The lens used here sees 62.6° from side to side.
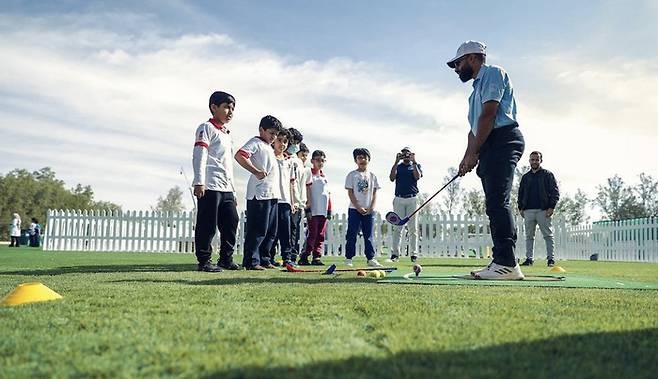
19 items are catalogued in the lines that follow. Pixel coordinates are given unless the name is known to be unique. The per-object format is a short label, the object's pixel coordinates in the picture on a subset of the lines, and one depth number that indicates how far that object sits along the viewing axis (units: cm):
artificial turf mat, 474
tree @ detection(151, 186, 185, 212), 6781
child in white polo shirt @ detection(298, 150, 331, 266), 978
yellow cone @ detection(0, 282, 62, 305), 316
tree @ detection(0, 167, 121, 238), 6219
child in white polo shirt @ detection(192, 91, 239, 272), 608
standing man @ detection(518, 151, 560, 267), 1057
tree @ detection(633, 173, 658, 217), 5197
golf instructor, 514
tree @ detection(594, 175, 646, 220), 5288
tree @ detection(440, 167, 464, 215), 4600
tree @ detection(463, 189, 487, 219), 4700
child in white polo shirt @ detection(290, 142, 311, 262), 926
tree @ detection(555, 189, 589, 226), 5116
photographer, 1108
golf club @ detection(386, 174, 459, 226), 908
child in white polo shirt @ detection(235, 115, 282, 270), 702
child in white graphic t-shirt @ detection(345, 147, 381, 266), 890
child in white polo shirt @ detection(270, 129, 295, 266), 802
